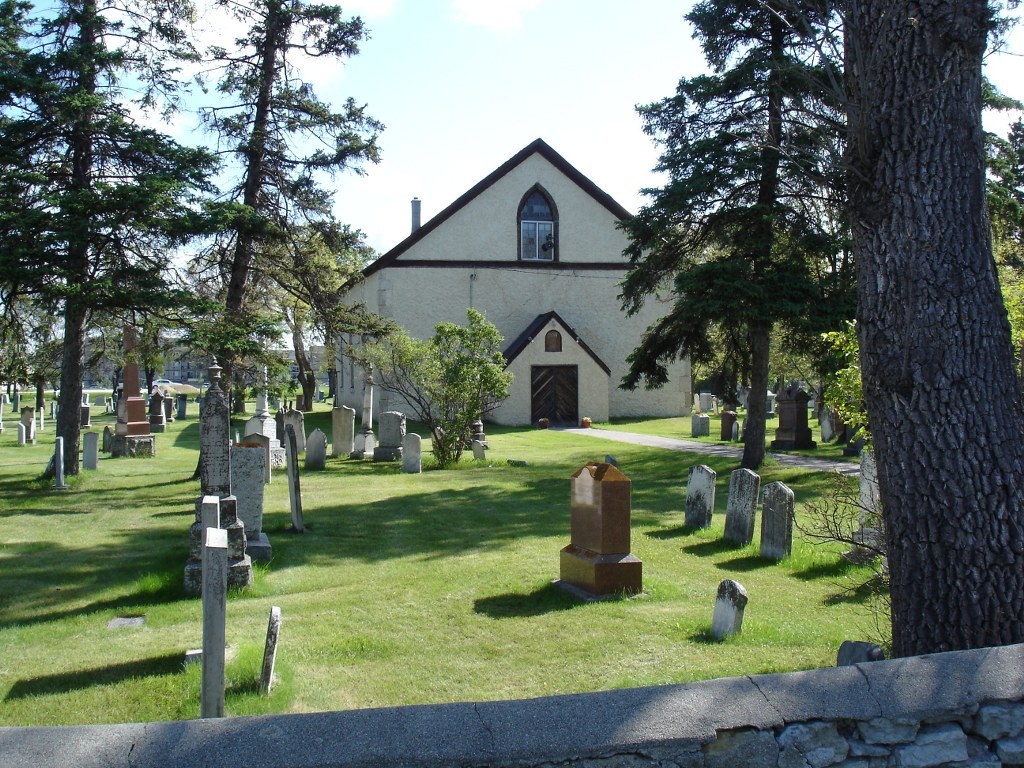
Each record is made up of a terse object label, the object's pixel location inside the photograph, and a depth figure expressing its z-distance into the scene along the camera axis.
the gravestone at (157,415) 32.19
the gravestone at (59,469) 16.45
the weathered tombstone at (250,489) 10.21
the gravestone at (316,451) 20.00
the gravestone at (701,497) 11.63
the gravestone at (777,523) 9.64
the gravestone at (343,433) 22.41
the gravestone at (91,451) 19.33
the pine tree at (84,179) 13.38
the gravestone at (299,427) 22.83
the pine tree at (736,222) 16.44
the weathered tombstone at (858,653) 4.40
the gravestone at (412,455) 19.27
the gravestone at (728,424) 26.45
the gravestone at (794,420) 22.77
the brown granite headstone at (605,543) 8.09
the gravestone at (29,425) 28.06
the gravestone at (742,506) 10.69
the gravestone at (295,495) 11.87
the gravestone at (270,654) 5.71
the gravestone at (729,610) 6.64
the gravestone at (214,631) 5.04
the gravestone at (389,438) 21.31
